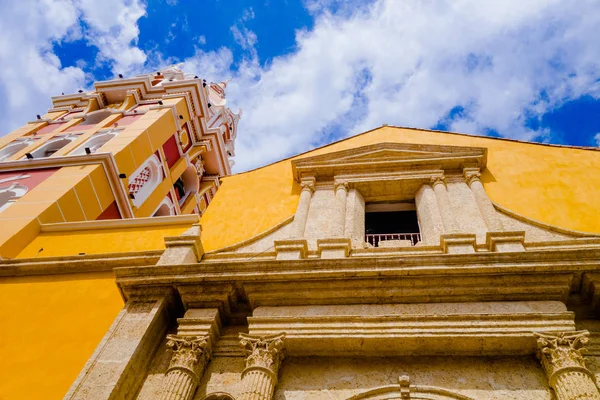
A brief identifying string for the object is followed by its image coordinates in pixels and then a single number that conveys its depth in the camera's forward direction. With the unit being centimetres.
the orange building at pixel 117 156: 1283
